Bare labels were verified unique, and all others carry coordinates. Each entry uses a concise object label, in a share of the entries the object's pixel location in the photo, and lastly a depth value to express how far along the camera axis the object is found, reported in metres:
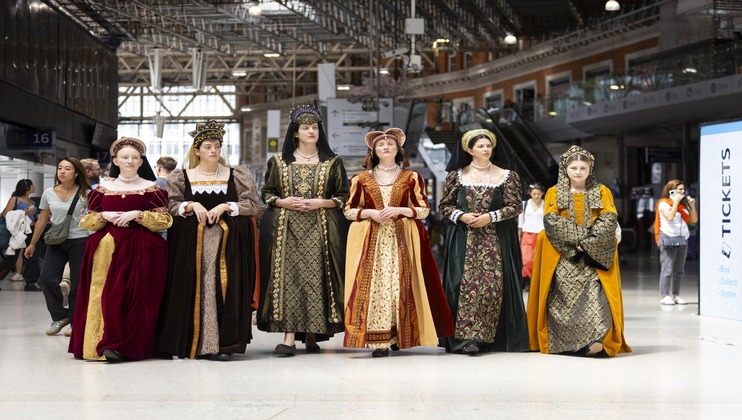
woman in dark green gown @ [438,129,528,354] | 8.42
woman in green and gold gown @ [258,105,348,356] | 8.30
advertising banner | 11.66
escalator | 31.56
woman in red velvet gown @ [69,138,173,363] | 7.89
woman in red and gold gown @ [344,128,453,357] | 8.17
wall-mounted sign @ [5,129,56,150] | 19.50
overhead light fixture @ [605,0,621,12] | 28.08
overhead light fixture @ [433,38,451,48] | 31.63
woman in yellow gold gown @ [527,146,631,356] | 8.32
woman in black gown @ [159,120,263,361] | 7.98
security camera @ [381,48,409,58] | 21.83
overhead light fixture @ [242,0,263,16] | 29.50
